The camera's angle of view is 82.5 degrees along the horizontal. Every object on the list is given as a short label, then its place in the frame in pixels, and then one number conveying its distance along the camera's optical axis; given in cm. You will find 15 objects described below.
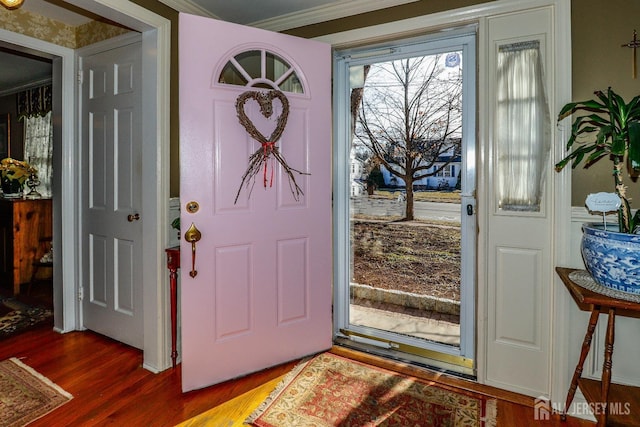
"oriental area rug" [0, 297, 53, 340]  298
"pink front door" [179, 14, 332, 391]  210
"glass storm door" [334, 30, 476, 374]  240
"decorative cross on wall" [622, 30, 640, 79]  178
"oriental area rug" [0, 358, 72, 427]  189
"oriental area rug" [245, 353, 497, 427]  186
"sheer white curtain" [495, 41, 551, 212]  198
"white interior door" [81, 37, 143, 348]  257
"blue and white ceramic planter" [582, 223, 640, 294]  146
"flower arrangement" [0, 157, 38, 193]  412
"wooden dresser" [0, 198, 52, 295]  387
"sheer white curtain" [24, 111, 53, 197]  440
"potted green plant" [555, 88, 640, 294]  146
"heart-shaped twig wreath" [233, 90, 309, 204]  221
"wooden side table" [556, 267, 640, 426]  147
